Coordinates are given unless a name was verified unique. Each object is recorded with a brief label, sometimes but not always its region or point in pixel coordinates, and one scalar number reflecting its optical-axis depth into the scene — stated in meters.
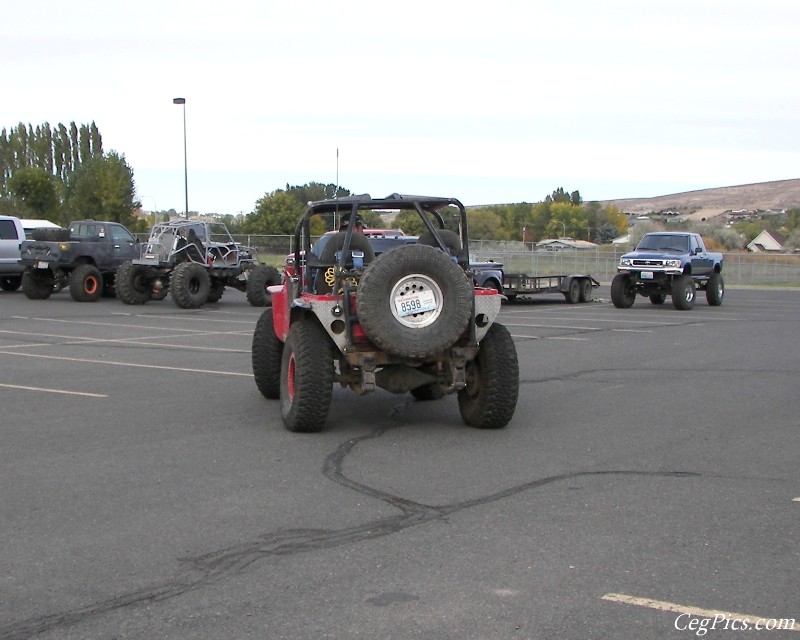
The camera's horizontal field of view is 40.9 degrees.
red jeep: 8.85
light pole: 45.50
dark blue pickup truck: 27.89
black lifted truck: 27.03
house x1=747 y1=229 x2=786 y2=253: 114.06
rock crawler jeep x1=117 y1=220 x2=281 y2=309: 26.11
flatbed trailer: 28.20
